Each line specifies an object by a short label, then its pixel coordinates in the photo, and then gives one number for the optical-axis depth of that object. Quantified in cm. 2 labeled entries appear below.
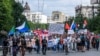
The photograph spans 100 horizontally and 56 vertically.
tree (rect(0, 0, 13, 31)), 3161
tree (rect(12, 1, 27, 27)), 3601
